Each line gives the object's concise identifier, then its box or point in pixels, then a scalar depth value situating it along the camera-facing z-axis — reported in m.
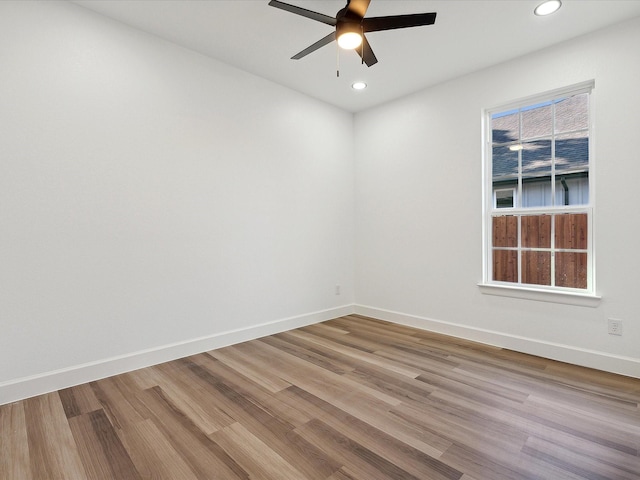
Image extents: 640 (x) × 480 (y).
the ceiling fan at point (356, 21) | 2.03
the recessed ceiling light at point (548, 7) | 2.44
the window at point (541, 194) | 2.98
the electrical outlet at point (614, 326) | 2.72
